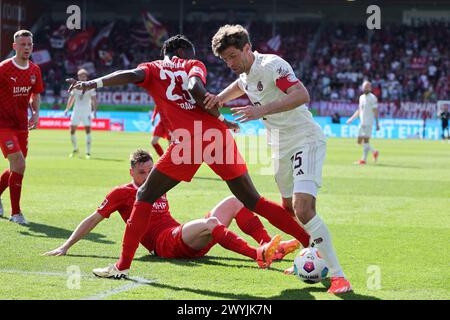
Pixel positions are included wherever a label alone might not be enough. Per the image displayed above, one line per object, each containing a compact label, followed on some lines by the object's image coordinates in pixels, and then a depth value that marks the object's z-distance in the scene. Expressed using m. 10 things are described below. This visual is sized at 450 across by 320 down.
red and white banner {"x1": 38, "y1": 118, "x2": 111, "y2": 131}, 42.25
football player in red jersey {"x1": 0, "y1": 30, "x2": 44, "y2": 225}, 10.66
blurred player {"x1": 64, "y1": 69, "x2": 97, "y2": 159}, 23.53
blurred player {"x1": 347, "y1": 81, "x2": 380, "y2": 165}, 23.38
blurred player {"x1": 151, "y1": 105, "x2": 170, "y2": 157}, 19.36
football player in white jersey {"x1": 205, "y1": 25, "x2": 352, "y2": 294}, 6.45
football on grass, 6.66
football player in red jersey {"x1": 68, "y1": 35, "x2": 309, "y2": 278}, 6.85
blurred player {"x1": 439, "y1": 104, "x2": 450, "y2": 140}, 39.28
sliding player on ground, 7.67
